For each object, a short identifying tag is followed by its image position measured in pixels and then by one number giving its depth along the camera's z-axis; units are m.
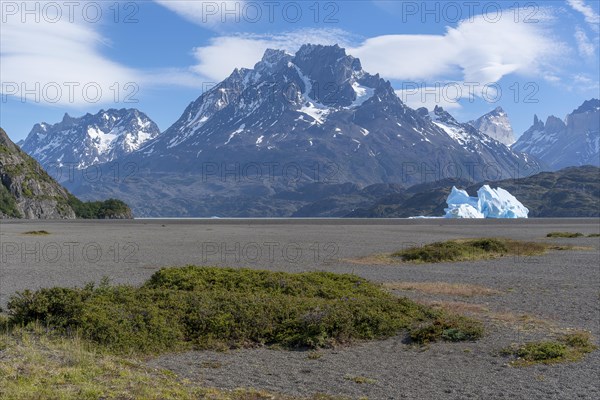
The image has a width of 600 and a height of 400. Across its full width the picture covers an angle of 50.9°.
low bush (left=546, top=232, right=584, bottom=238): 67.28
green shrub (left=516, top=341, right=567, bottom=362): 13.61
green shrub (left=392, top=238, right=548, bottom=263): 38.69
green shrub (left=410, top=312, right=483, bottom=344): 15.30
